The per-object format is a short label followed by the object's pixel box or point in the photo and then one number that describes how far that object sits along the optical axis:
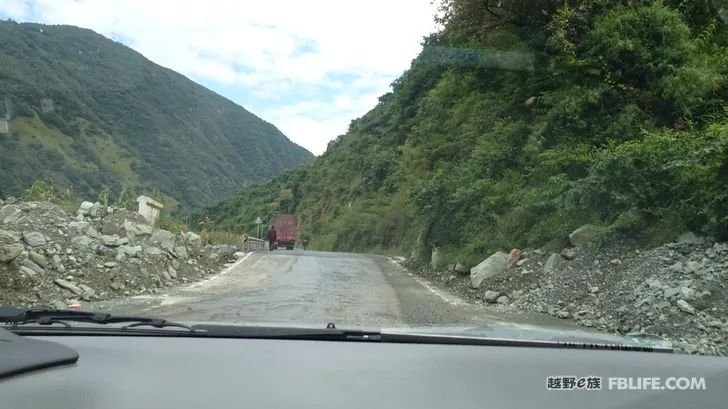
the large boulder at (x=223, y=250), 21.88
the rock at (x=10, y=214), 14.03
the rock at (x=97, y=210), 16.73
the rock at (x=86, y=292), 12.25
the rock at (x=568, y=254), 13.52
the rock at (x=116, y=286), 13.19
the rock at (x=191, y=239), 19.41
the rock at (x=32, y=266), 12.17
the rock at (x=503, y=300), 13.27
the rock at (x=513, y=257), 15.13
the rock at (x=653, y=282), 10.07
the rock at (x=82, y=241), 13.98
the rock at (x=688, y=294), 9.34
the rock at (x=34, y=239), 13.20
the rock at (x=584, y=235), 13.21
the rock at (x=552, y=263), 13.52
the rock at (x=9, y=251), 11.48
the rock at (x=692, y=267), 10.14
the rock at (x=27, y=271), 11.83
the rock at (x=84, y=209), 16.59
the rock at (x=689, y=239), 11.20
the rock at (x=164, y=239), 16.92
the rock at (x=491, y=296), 13.65
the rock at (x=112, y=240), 14.84
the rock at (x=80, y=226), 14.76
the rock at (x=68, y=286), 12.23
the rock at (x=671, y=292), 9.56
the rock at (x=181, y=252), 17.11
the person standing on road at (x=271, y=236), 44.43
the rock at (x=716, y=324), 8.53
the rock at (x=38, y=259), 12.59
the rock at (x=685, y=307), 9.05
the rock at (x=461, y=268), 17.50
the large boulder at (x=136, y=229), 16.38
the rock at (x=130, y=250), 14.83
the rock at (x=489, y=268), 15.21
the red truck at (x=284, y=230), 46.44
